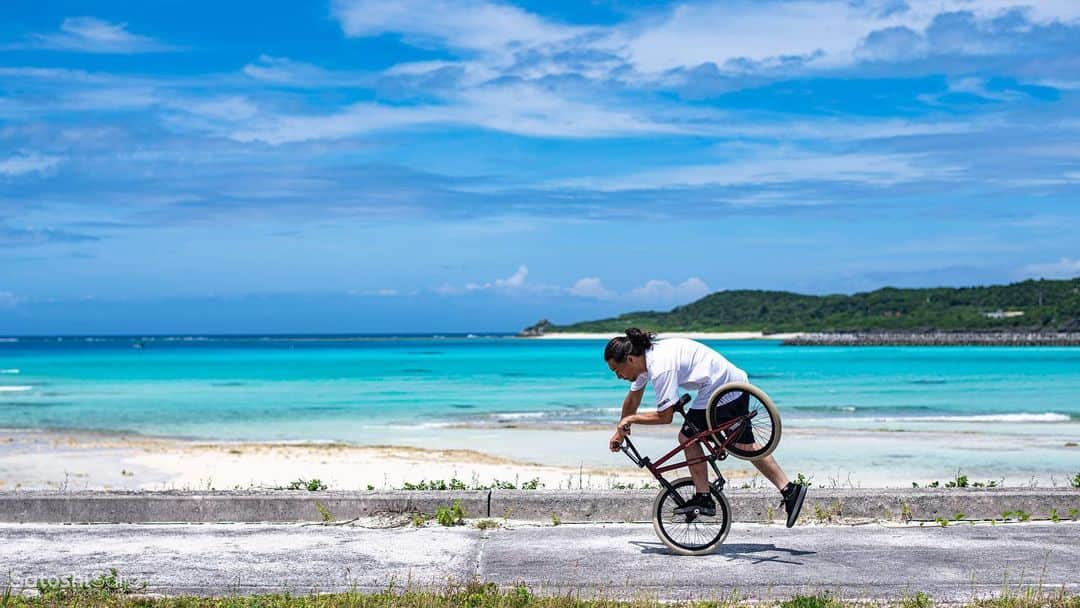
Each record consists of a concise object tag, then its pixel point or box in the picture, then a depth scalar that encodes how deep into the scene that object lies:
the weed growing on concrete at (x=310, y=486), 9.57
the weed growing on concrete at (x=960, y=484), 9.50
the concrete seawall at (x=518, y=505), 8.75
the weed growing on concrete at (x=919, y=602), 5.97
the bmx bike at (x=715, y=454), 7.25
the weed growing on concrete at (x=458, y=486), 9.60
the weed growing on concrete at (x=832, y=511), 8.74
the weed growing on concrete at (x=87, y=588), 6.25
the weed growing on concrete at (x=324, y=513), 8.84
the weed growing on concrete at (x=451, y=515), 8.69
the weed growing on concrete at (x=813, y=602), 5.82
